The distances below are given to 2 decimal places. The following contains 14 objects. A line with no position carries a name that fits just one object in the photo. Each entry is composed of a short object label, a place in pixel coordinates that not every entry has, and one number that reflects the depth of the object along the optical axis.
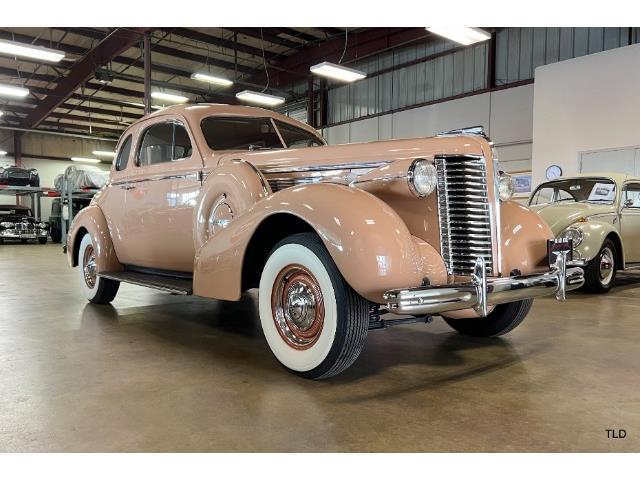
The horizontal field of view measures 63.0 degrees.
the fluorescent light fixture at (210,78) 12.97
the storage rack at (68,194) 16.58
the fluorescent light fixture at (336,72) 11.42
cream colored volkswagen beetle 6.27
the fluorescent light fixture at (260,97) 13.59
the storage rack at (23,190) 17.50
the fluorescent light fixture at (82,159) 26.09
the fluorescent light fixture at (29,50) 10.19
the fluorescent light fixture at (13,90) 13.57
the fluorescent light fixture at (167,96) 14.44
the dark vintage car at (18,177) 17.62
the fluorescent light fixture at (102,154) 24.53
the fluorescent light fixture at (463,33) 9.48
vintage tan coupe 2.50
